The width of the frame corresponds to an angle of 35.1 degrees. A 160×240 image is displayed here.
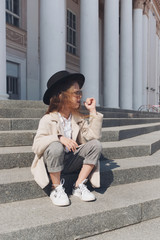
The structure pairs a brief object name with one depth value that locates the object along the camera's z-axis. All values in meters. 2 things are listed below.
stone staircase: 2.07
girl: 2.42
